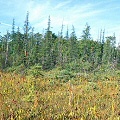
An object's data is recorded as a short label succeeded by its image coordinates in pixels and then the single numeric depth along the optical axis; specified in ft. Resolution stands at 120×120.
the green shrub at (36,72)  40.36
